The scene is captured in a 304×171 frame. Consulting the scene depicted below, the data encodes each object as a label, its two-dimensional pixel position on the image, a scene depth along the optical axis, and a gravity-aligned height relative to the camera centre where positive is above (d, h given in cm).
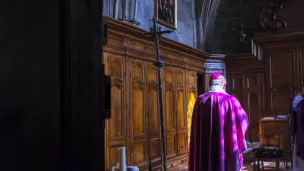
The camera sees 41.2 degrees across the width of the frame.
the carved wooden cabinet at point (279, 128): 919 -63
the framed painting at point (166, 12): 882 +203
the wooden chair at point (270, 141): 674 -77
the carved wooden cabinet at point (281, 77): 987 +56
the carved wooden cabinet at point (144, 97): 646 +10
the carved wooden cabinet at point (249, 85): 1028 +42
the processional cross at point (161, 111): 367 -9
